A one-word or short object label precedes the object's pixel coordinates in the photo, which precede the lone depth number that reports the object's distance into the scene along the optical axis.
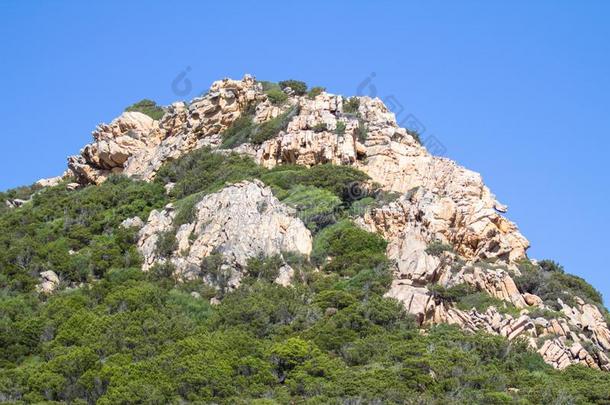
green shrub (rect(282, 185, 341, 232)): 59.94
